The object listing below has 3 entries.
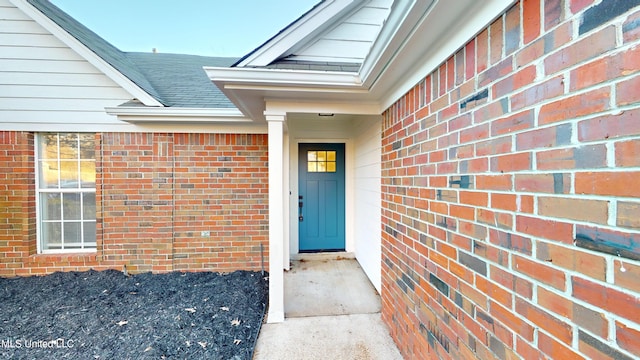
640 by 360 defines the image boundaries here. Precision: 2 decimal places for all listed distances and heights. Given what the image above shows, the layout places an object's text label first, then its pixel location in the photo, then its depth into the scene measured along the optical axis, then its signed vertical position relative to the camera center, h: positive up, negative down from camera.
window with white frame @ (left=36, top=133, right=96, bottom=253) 4.09 -0.19
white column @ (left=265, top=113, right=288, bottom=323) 2.88 -0.42
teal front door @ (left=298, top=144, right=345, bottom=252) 5.02 -0.37
